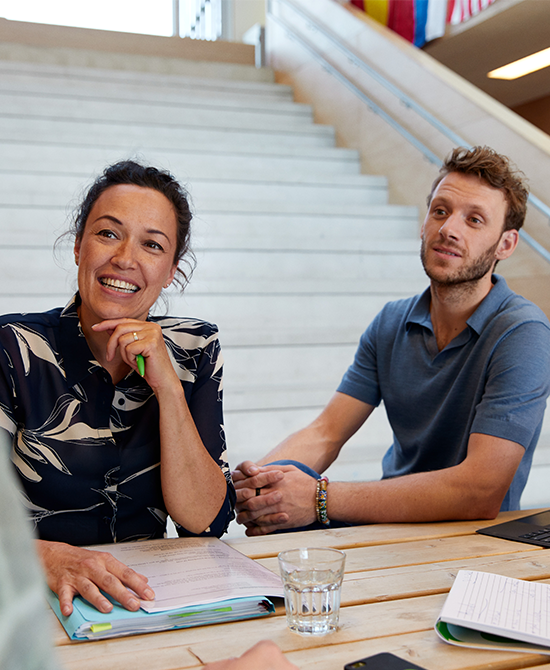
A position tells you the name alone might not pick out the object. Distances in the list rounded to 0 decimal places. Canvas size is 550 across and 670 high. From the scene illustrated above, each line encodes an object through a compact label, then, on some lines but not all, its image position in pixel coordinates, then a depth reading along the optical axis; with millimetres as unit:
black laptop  1056
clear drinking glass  722
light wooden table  659
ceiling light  4863
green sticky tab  707
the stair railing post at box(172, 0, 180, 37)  7285
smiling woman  1087
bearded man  1273
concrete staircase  2502
